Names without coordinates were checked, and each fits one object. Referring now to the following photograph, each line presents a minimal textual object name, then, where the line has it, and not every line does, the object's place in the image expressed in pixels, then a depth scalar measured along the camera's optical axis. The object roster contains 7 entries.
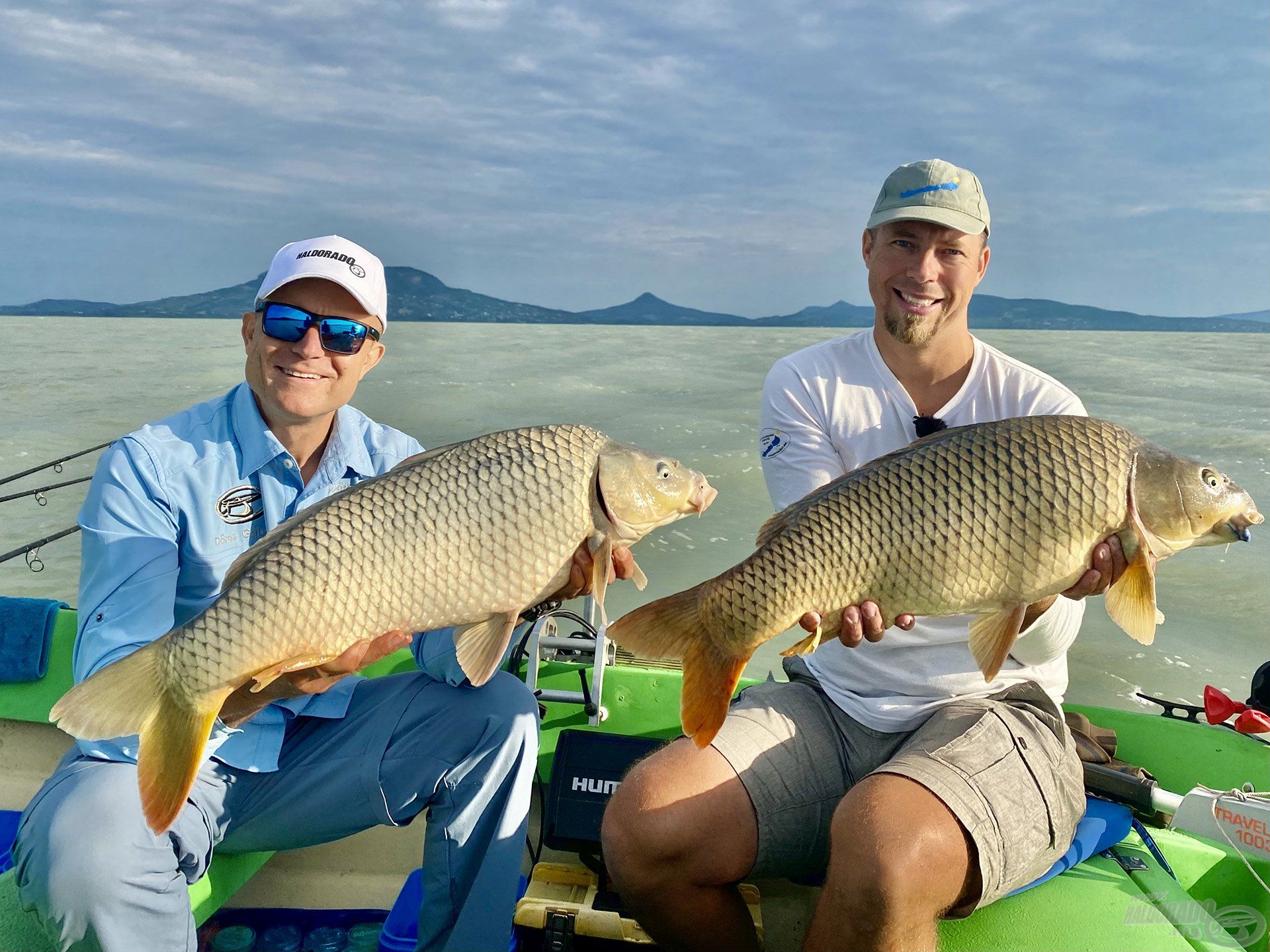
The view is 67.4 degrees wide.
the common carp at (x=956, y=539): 1.91
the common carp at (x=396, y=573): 1.79
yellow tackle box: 2.24
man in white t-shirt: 1.94
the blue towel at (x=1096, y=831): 2.20
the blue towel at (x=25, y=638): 3.00
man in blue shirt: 2.03
